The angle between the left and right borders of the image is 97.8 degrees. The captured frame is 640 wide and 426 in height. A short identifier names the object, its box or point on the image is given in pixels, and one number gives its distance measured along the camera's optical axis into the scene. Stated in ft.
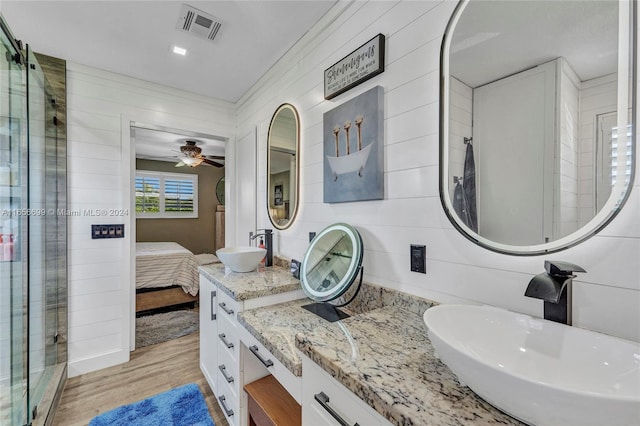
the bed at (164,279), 11.94
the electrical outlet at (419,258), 3.99
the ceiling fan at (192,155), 13.33
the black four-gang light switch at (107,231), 7.91
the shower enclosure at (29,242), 4.99
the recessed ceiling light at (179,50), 7.00
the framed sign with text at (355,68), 4.65
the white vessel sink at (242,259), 6.30
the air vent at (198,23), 5.77
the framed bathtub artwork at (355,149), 4.68
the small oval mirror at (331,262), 4.39
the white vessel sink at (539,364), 1.47
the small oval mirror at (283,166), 7.00
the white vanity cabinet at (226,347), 4.85
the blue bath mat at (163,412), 5.70
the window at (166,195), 19.25
